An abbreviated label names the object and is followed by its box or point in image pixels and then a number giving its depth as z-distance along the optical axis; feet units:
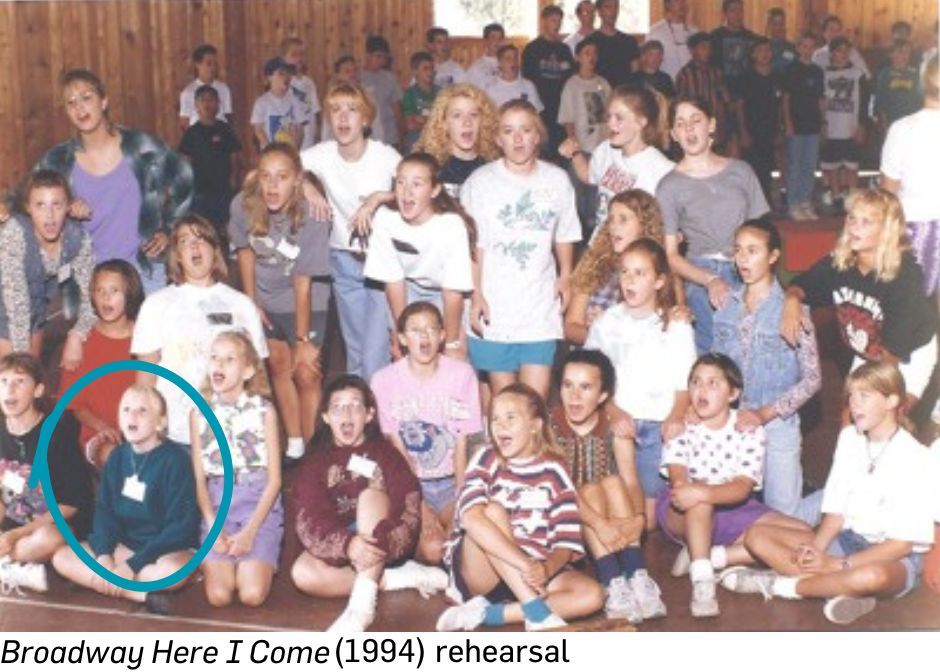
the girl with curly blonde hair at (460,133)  18.60
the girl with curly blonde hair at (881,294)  16.35
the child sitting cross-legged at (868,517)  15.12
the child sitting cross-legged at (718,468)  16.19
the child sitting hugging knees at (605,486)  15.23
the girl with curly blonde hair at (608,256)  17.79
